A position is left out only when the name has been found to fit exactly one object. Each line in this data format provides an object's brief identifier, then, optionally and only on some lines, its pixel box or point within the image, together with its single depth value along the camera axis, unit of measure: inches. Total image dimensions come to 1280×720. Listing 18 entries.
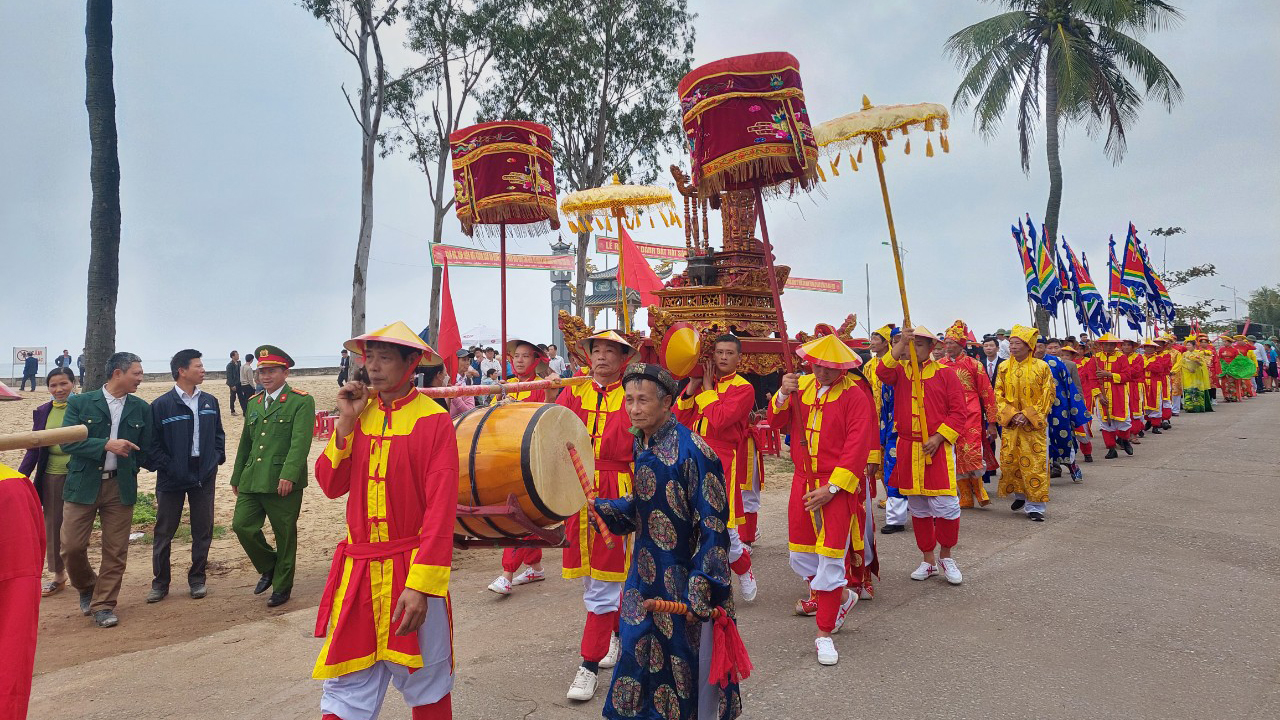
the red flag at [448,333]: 277.3
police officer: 227.9
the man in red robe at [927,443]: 232.0
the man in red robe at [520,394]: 236.1
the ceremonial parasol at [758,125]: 205.5
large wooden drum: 119.7
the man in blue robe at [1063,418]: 406.0
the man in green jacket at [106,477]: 219.9
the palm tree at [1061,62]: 782.5
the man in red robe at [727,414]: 213.0
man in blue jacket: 233.6
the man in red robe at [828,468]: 179.2
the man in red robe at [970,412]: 334.0
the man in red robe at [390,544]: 107.0
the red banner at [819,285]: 1459.2
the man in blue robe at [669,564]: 107.7
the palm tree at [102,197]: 315.6
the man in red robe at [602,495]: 161.6
